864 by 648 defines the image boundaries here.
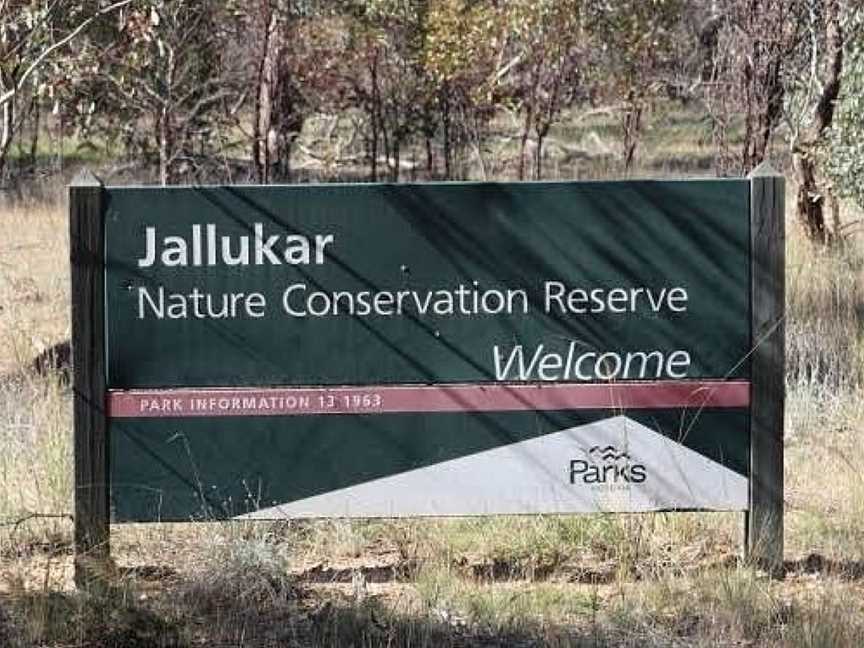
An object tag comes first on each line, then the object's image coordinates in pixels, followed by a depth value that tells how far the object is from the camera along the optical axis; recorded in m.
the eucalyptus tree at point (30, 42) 8.20
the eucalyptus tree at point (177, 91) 16.50
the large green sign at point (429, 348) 5.38
